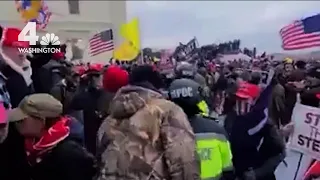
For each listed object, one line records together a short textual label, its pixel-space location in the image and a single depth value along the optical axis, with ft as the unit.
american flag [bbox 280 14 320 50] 10.80
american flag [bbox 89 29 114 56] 18.76
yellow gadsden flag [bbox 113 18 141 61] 21.03
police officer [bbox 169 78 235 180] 7.80
